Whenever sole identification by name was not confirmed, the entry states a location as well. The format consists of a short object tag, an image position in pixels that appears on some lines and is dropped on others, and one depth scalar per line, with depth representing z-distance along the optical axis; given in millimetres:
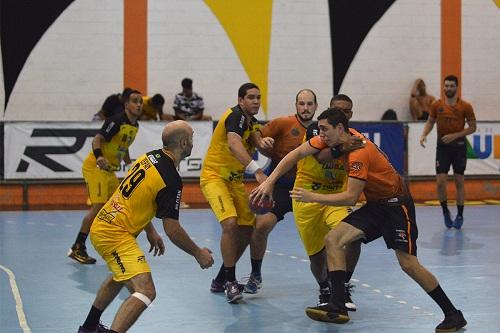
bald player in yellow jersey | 6785
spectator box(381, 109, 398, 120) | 19958
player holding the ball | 7898
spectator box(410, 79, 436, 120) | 20078
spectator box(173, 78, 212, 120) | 18938
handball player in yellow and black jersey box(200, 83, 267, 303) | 9242
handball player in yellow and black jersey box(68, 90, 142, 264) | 11414
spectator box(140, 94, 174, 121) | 18312
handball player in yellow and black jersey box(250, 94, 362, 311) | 8750
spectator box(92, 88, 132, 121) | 17922
